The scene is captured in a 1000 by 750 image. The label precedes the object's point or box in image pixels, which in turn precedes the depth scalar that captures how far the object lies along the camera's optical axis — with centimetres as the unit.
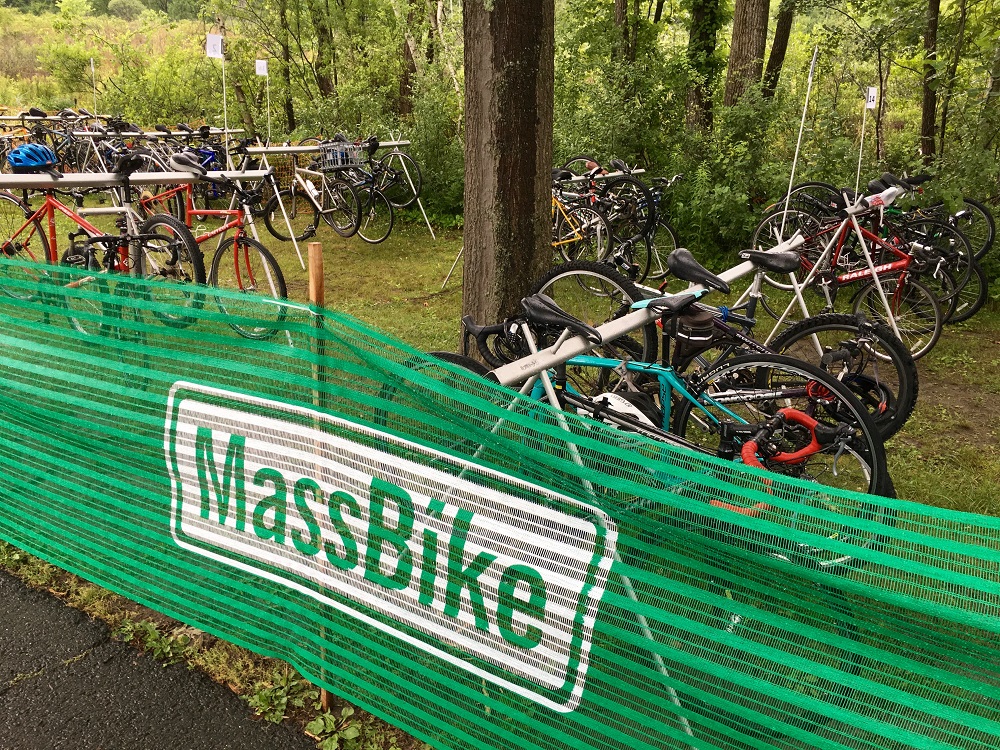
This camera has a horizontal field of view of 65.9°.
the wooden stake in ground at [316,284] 224
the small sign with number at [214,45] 738
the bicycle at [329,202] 860
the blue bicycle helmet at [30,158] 515
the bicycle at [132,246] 505
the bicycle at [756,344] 330
